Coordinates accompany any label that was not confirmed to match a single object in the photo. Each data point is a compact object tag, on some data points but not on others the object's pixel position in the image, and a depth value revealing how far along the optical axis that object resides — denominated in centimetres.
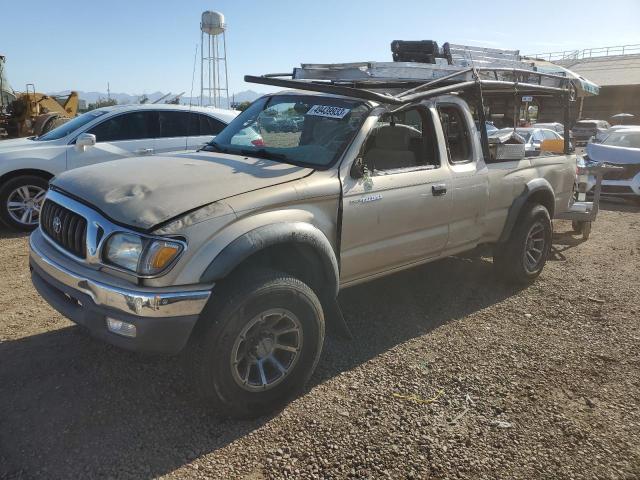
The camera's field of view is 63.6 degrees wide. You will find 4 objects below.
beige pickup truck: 269
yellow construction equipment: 1764
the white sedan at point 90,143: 680
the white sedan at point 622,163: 1074
